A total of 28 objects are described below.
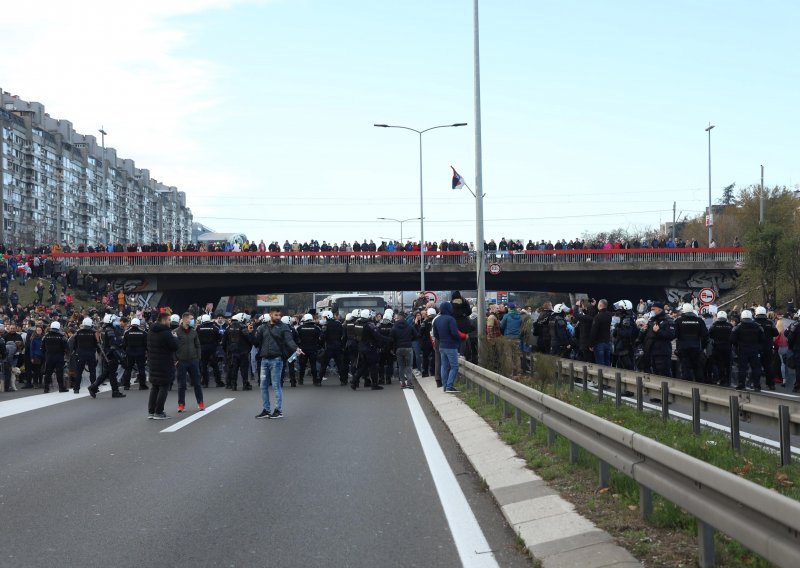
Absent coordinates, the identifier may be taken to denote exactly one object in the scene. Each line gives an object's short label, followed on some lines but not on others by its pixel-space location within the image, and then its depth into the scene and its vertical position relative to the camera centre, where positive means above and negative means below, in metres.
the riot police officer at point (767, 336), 20.38 -1.78
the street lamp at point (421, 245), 54.89 +0.33
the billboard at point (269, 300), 91.31 -4.14
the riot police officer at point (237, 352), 23.52 -2.25
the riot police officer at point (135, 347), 22.41 -1.97
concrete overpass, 56.03 -0.88
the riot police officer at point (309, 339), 24.66 -2.02
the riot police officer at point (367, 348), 22.59 -2.10
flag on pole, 38.34 +2.57
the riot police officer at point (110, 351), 20.66 -1.99
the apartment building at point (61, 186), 124.19 +9.93
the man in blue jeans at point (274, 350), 15.42 -1.42
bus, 52.28 -2.54
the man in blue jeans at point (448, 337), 18.47 -1.52
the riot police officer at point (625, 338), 20.72 -1.77
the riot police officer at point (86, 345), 21.00 -1.79
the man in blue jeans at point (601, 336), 19.53 -1.63
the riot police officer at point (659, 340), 18.77 -1.66
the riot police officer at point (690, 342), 18.80 -1.69
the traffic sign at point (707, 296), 33.84 -1.58
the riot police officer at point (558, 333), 22.58 -1.81
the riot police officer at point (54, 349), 22.05 -1.96
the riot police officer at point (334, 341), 24.48 -2.07
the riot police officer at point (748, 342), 19.23 -1.76
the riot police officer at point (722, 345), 19.89 -1.86
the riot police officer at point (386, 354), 23.45 -2.35
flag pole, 25.30 +0.80
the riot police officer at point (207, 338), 24.14 -1.93
